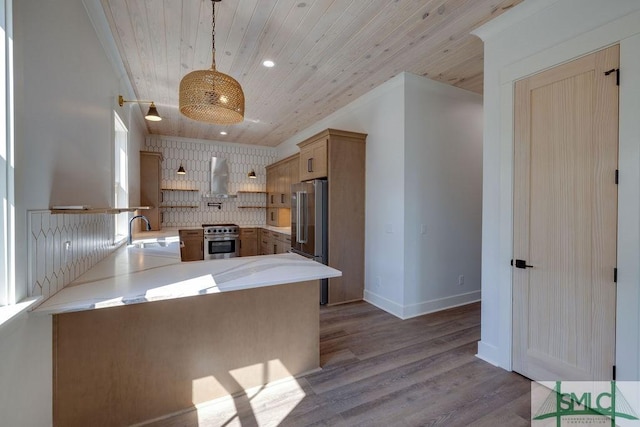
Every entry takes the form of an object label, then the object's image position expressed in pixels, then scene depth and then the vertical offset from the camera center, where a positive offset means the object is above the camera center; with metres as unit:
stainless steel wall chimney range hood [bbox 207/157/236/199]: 6.30 +0.75
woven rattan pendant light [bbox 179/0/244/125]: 1.85 +0.80
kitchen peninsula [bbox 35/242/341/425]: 1.55 -0.82
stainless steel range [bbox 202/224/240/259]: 5.69 -0.64
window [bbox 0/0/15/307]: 1.11 +0.18
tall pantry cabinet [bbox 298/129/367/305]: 3.84 +0.12
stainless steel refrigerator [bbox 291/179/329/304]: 3.87 -0.17
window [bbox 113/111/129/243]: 3.21 +0.38
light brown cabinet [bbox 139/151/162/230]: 4.98 +0.50
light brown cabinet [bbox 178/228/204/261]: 5.52 -0.67
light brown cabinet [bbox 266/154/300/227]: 5.45 +0.50
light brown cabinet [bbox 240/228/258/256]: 6.15 -0.70
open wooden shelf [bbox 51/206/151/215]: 1.46 -0.01
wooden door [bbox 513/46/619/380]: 1.75 -0.06
